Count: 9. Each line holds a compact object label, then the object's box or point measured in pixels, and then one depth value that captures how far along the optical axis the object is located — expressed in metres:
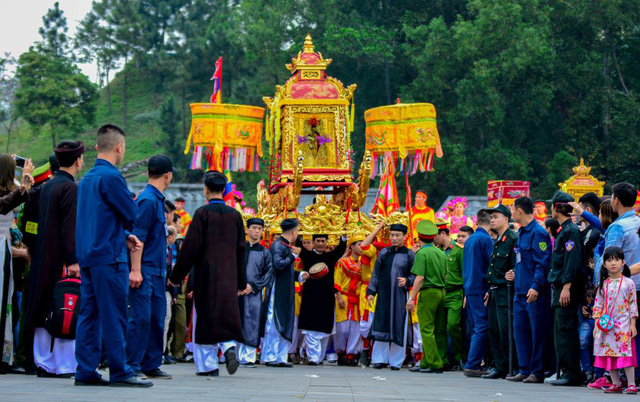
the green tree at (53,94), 44.72
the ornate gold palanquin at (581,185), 23.26
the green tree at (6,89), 48.88
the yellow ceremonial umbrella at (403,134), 16.61
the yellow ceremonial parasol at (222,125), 16.64
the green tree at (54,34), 51.72
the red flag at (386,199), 15.84
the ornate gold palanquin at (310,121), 15.76
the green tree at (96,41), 52.97
